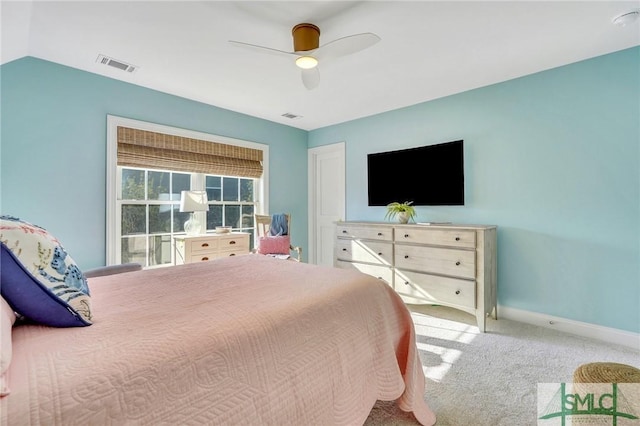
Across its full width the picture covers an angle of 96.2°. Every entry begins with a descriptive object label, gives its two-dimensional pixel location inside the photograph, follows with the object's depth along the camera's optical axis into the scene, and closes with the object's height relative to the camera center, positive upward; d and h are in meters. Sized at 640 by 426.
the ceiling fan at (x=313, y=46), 1.90 +1.17
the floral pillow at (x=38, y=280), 0.88 -0.21
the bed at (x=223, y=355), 0.72 -0.43
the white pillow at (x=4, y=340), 0.64 -0.31
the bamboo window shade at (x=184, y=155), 3.21 +0.79
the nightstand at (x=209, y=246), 3.38 -0.38
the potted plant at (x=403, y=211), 3.57 +0.06
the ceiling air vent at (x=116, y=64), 2.64 +1.46
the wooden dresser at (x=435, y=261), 2.85 -0.51
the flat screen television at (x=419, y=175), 3.47 +0.53
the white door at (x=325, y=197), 4.79 +0.33
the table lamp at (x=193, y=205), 3.50 +0.14
